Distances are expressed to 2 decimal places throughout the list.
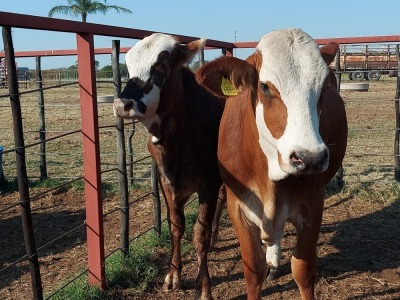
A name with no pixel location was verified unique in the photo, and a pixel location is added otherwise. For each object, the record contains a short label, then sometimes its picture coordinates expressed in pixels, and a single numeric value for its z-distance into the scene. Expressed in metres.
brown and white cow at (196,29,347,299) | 2.47
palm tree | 39.62
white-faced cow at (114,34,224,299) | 3.91
